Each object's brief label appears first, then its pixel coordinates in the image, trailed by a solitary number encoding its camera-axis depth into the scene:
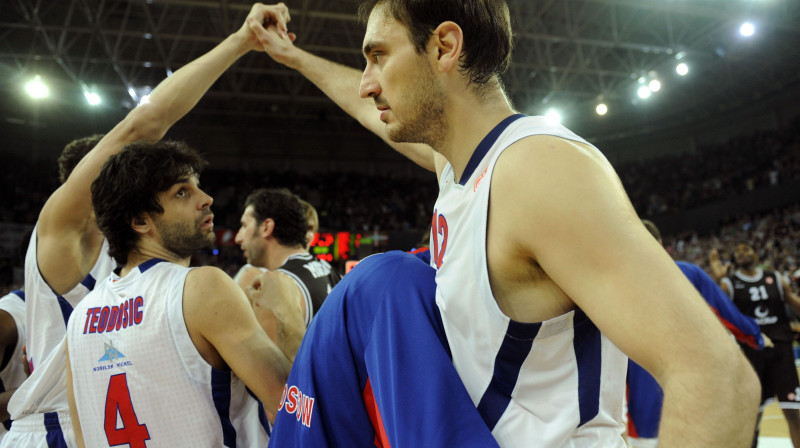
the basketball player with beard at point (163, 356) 1.68
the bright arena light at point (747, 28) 12.30
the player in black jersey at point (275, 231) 3.58
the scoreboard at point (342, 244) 17.76
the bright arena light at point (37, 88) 12.27
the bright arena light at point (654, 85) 14.81
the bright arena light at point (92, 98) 13.20
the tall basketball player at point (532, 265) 0.86
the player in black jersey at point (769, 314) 5.18
